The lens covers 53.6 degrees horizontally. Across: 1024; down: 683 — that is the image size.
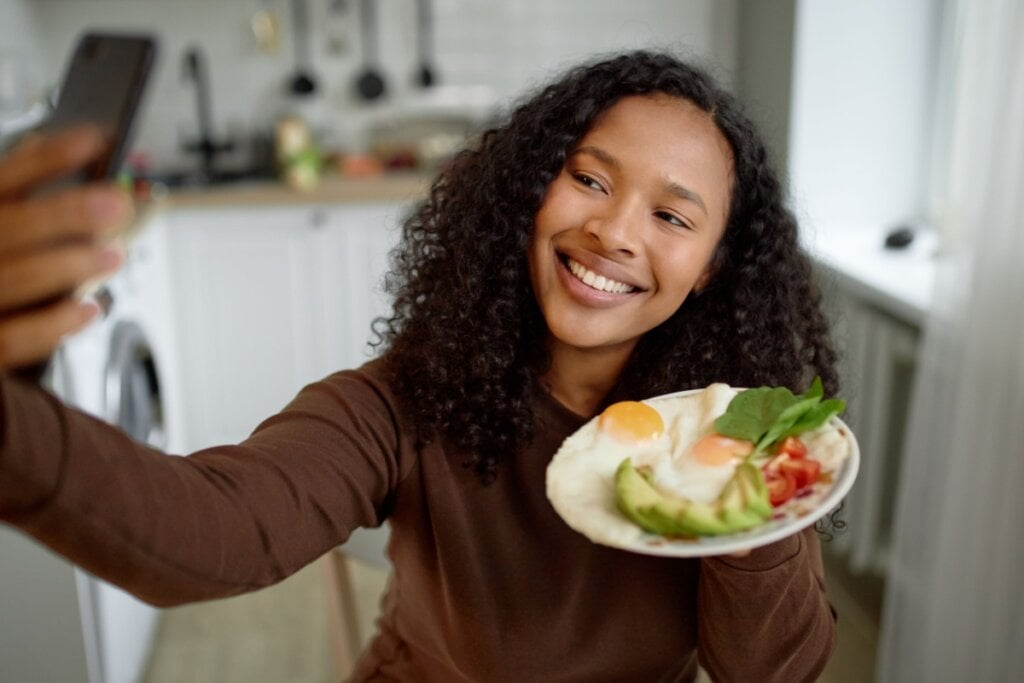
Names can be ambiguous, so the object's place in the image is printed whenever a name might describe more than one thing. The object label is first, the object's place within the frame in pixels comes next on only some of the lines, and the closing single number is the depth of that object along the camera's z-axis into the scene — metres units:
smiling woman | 1.05
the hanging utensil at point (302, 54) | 3.60
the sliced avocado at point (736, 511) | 0.76
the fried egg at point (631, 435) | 0.91
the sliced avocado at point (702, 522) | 0.76
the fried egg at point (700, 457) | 0.86
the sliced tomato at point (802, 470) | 0.83
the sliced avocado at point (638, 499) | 0.78
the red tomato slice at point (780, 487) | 0.81
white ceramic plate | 0.75
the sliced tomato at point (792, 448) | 0.87
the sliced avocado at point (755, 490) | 0.78
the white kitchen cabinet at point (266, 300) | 3.21
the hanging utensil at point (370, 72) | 3.64
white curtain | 1.70
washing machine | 1.64
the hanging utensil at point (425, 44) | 3.63
